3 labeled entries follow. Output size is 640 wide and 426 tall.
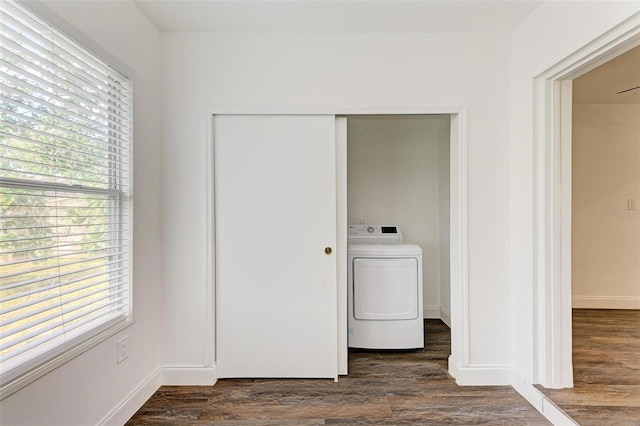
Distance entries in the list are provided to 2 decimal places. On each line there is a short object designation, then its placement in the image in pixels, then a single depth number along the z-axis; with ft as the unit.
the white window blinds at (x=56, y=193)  3.99
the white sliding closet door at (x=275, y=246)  7.40
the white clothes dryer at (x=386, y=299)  8.83
